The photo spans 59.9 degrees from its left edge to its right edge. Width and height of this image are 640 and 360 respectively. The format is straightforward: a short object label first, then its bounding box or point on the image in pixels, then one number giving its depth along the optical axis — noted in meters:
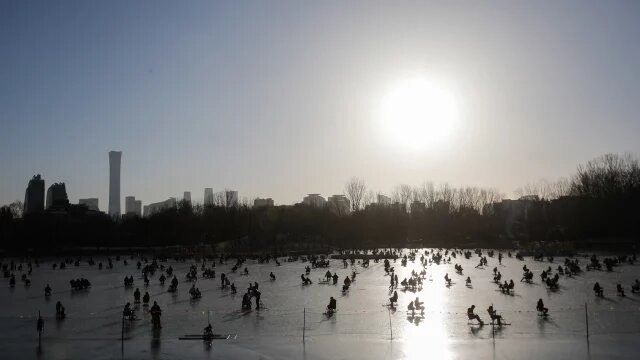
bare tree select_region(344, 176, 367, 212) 109.88
